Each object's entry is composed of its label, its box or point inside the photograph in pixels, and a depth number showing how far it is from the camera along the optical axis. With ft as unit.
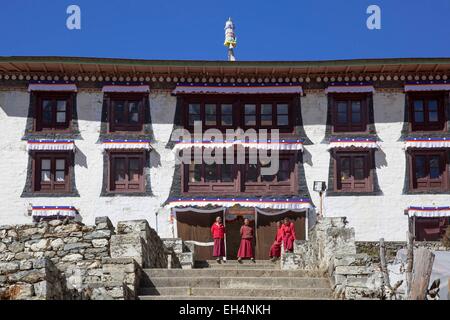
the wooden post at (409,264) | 52.38
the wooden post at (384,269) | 55.37
